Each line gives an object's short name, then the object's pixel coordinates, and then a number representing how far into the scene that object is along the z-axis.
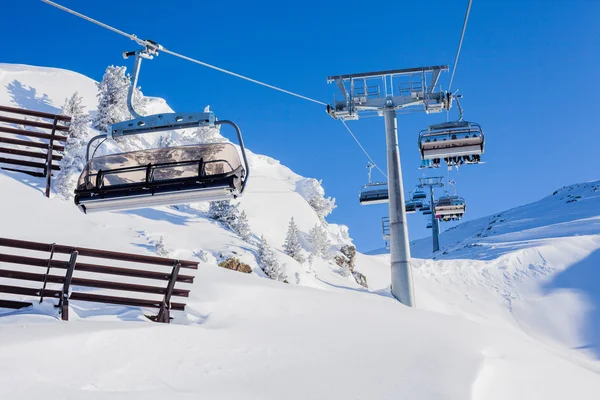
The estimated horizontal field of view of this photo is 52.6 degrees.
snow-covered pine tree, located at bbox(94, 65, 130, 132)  26.28
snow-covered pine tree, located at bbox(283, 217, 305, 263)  24.06
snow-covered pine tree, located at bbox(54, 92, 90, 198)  18.77
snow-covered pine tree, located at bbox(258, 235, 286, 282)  19.27
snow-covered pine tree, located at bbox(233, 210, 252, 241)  22.58
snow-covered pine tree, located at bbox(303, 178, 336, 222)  36.12
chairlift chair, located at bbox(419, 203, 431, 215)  41.02
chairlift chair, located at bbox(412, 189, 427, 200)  39.92
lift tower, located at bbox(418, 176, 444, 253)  60.75
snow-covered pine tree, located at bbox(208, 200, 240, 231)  23.36
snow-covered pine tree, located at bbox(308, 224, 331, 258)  27.02
